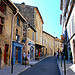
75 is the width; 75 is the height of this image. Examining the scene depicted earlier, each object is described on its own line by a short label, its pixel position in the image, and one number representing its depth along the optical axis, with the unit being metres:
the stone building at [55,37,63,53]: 34.17
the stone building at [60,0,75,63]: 8.50
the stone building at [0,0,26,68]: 7.07
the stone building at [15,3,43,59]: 15.77
